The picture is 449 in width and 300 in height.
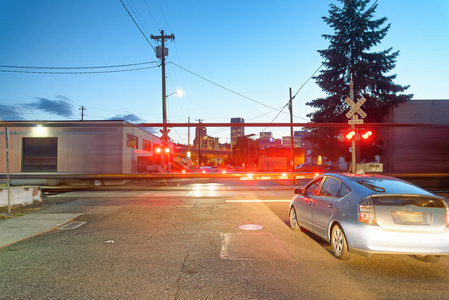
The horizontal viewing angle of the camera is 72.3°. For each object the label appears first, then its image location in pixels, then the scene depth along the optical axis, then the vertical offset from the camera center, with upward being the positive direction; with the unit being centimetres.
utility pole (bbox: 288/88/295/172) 2817 +411
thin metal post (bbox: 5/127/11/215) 911 +82
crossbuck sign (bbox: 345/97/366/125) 1504 +246
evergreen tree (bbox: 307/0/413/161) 3108 +950
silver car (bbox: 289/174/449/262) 454 -94
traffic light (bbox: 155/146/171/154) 2273 +87
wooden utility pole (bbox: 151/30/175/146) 2709 +1007
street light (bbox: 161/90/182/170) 2286 +231
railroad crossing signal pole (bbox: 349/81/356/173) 1542 +60
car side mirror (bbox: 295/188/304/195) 727 -74
